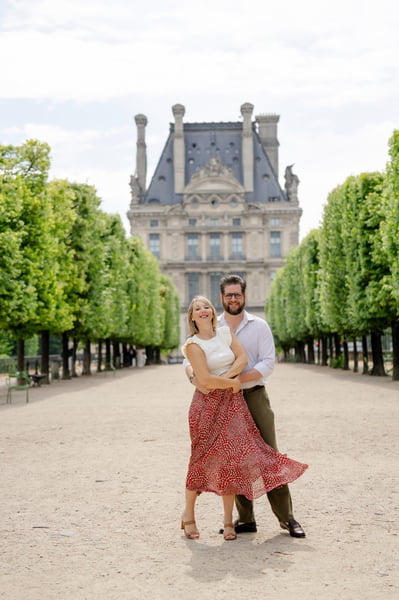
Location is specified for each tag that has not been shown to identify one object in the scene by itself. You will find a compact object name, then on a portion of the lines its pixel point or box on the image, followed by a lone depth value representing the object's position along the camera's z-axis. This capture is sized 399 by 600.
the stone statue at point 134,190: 106.25
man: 6.20
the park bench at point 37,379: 28.82
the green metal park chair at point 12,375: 21.06
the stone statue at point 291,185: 108.25
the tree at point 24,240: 24.72
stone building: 104.19
